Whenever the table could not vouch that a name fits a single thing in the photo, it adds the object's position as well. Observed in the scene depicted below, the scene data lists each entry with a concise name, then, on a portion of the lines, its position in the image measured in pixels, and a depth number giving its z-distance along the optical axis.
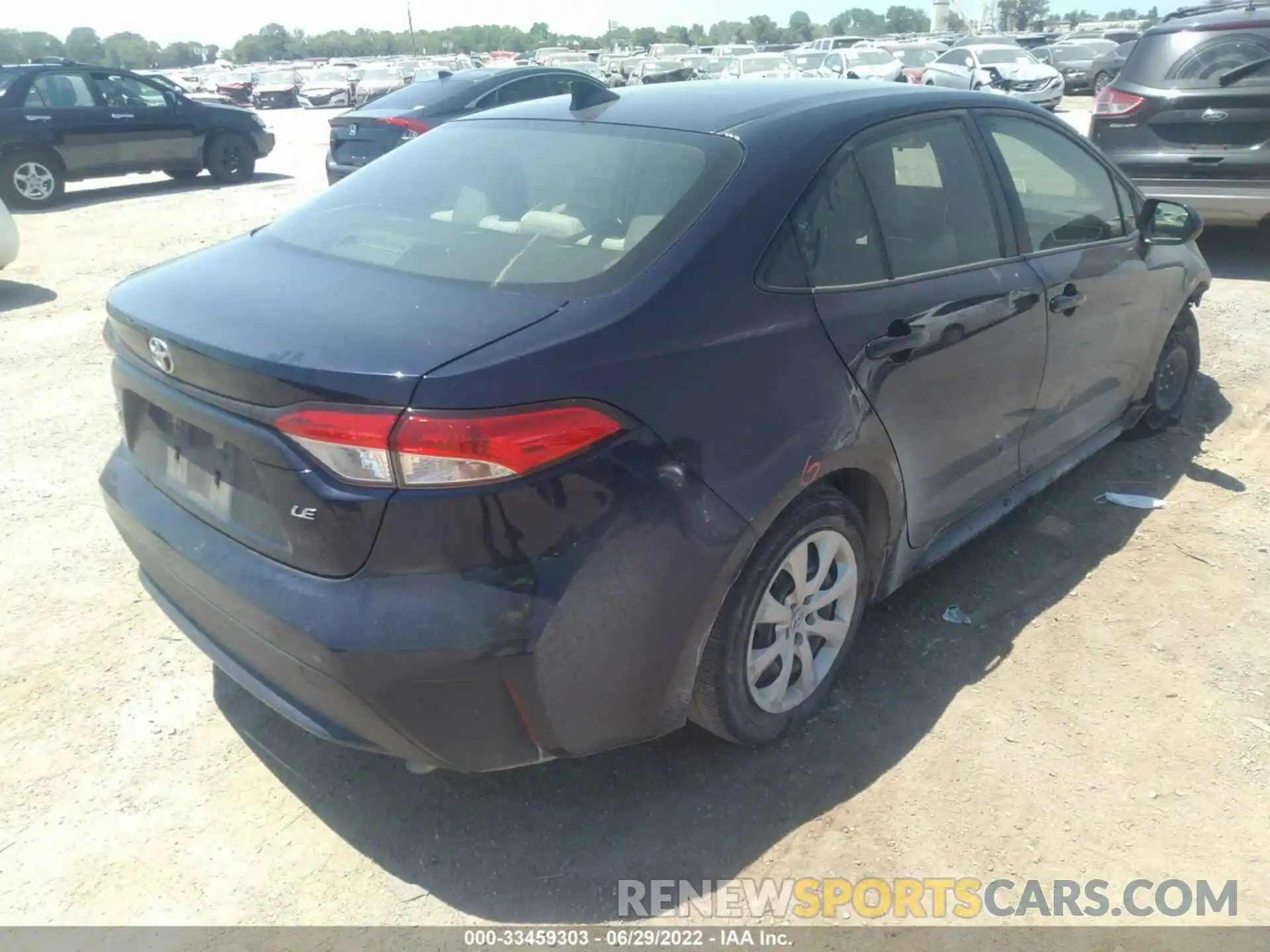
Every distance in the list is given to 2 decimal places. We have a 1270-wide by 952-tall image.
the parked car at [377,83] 31.27
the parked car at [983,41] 26.46
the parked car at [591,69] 31.68
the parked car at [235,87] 41.00
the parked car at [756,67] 27.91
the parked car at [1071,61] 29.56
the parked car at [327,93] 37.31
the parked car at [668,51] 40.86
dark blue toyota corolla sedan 2.07
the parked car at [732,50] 37.97
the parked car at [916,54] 29.23
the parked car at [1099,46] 31.03
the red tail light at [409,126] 10.29
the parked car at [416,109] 10.34
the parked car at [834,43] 45.03
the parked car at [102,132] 12.27
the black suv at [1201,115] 6.96
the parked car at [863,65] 26.48
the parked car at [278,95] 40.69
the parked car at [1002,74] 22.44
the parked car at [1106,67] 26.42
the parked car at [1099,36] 34.19
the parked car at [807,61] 29.48
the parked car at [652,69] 29.73
